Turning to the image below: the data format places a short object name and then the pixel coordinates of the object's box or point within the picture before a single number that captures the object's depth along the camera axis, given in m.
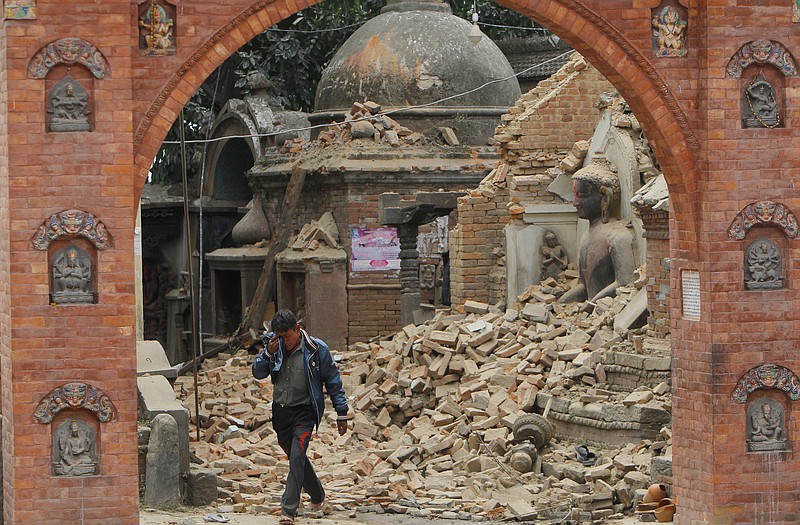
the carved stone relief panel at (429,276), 23.45
